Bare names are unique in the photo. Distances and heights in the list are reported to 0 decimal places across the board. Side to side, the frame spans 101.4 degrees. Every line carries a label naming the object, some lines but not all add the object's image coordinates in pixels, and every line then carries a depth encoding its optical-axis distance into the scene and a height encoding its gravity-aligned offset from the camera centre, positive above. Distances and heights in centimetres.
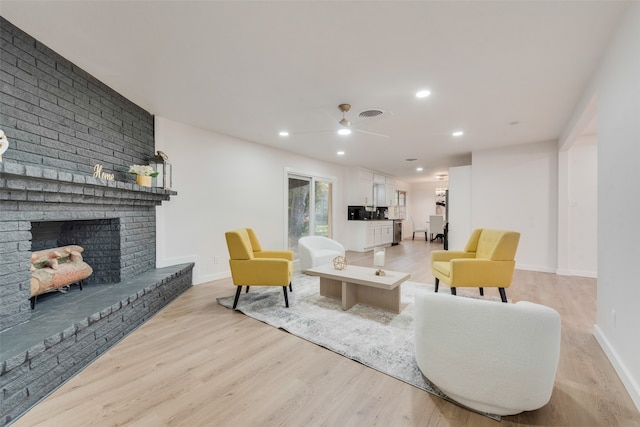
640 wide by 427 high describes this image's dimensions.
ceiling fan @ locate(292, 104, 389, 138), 304 +123
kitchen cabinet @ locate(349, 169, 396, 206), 732 +71
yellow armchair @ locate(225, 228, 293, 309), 290 -62
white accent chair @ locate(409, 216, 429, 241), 1130 -68
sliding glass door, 575 +11
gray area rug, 192 -109
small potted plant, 306 +46
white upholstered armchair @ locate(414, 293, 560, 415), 131 -73
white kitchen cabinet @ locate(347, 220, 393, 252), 723 -65
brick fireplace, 165 -2
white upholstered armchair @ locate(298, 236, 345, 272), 416 -66
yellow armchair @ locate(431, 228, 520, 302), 283 -61
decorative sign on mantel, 257 +38
